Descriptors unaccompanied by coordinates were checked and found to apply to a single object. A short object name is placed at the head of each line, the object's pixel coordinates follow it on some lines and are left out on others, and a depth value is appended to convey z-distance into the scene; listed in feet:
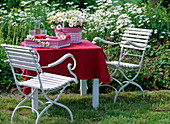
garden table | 12.85
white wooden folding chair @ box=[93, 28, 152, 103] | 14.51
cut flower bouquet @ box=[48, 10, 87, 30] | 13.97
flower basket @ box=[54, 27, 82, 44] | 14.08
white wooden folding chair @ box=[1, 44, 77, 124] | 10.68
